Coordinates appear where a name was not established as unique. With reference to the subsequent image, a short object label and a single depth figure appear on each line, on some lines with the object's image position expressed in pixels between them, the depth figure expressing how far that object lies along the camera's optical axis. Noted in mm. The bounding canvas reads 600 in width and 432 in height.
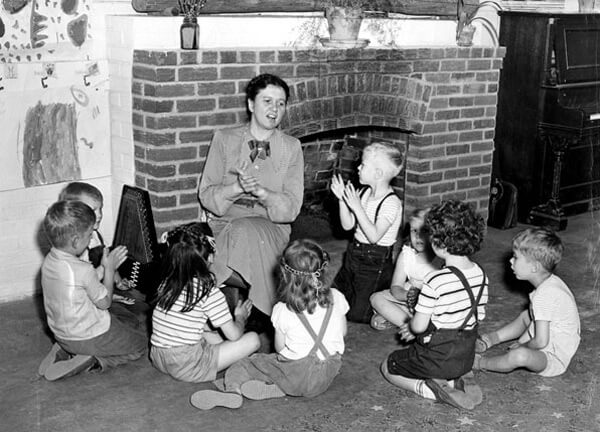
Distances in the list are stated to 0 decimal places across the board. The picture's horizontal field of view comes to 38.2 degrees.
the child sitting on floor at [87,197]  4332
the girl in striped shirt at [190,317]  3879
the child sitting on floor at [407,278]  4695
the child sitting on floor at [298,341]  3777
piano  6773
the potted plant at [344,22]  5453
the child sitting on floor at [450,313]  3818
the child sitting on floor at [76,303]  3902
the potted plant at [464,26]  6270
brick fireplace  4891
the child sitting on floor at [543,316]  4117
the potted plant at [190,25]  4832
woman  4508
